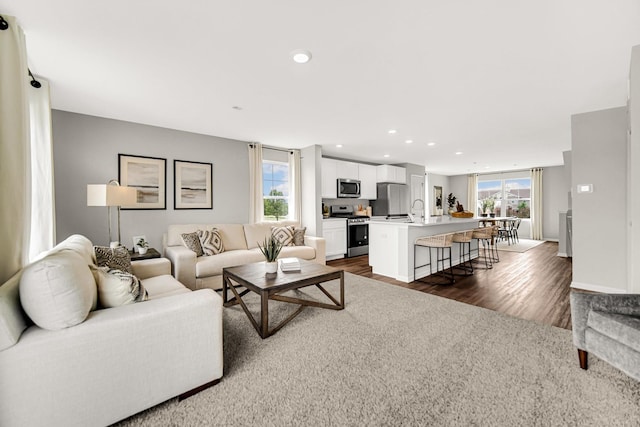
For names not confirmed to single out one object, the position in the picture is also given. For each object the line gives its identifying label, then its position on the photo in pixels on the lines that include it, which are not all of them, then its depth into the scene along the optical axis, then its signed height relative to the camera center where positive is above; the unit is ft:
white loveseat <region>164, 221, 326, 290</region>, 11.30 -2.10
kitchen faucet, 26.23 +0.08
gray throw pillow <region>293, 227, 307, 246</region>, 15.76 -1.63
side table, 10.50 -1.77
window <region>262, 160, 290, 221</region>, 17.72 +1.39
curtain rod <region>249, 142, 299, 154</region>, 17.59 +4.16
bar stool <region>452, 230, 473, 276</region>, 14.25 -2.89
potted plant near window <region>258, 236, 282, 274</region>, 9.09 -1.61
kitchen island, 13.42 -2.03
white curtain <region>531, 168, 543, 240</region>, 28.76 +0.43
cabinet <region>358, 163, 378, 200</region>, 22.44 +2.40
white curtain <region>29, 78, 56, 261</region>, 7.66 +1.25
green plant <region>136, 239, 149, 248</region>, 11.68 -1.38
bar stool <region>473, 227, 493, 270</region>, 15.71 -1.65
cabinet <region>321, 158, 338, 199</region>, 19.71 +2.36
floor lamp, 9.80 +0.64
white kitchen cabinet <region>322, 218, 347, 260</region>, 19.11 -2.01
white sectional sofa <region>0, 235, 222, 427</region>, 3.91 -2.45
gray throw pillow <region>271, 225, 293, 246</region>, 15.34 -1.46
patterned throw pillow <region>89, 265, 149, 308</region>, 5.32 -1.57
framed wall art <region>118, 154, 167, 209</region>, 12.57 +1.67
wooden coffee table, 7.72 -2.27
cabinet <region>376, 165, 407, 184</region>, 23.56 +3.09
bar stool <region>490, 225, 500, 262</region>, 17.04 -3.69
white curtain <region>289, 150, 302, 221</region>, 18.37 +1.51
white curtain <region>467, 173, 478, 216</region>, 33.73 +1.79
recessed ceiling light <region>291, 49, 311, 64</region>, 7.06 +4.19
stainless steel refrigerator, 23.18 +0.68
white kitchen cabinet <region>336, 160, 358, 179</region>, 20.67 +3.16
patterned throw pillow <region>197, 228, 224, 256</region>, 12.75 -1.52
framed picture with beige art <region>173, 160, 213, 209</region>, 14.06 +1.45
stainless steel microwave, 20.61 +1.65
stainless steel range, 20.35 -1.68
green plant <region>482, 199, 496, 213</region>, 32.83 +0.33
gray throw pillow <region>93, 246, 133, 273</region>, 8.09 -1.44
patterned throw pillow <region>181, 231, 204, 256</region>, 12.52 -1.48
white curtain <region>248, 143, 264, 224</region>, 16.43 +1.75
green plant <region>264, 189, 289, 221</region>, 17.74 +0.20
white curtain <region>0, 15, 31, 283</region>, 4.91 +1.18
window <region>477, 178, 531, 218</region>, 30.45 +1.15
